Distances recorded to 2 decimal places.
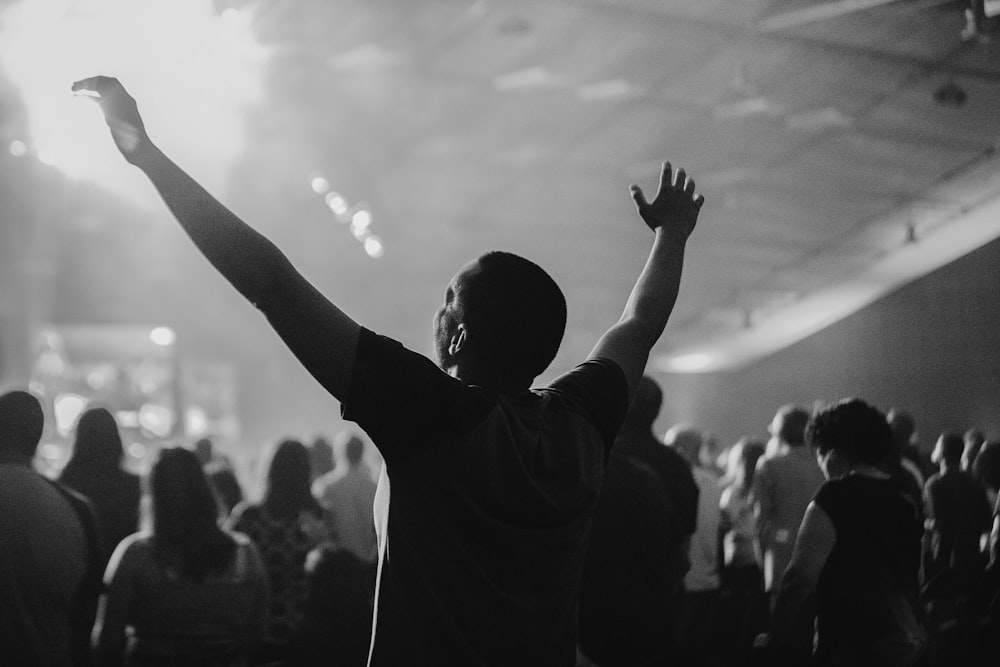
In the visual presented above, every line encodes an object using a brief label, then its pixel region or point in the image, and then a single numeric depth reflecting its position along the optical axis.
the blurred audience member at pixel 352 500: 4.92
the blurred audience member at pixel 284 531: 4.00
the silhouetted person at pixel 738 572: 6.01
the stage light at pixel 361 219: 13.64
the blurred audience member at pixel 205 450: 6.46
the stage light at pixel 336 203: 13.23
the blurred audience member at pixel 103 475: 4.00
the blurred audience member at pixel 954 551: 5.04
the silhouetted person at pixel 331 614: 3.81
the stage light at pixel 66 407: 15.96
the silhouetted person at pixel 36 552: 2.90
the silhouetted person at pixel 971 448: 6.43
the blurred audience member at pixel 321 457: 6.91
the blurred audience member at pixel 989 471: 5.41
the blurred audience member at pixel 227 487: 5.22
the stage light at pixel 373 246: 14.62
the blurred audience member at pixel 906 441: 5.39
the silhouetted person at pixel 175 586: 2.91
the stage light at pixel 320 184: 12.95
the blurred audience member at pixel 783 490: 4.76
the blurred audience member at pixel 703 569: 4.64
